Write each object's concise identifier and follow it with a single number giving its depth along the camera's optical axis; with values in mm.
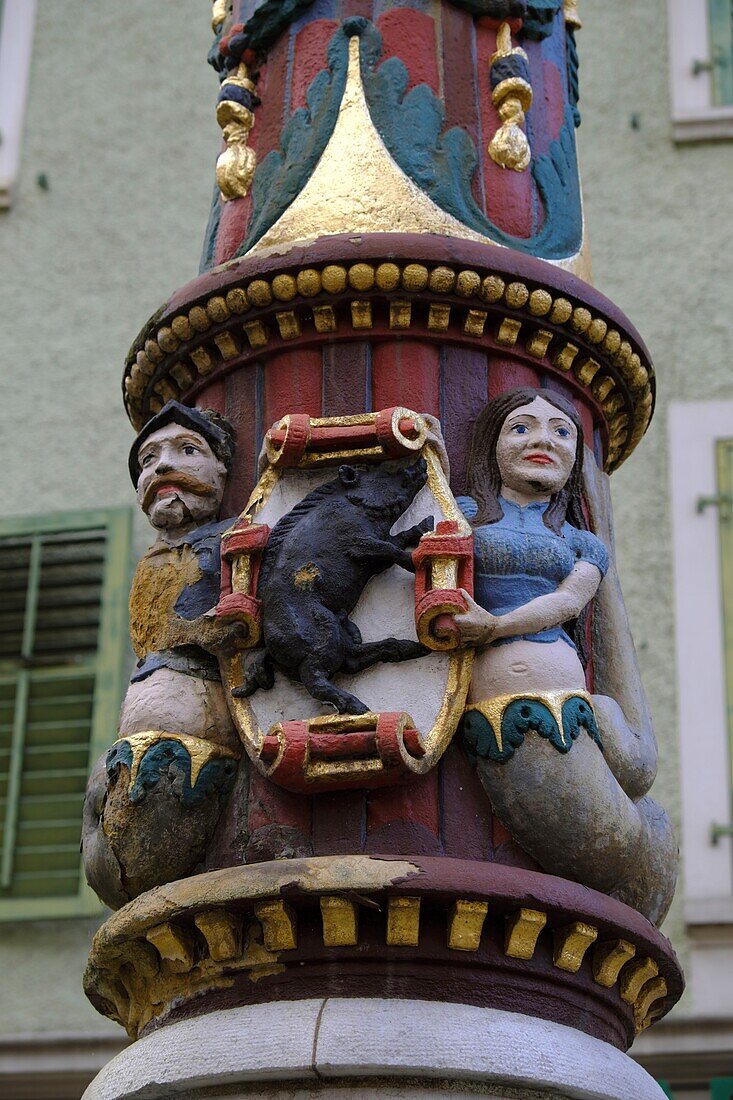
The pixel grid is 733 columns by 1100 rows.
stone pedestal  2525
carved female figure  2777
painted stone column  2646
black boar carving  2838
